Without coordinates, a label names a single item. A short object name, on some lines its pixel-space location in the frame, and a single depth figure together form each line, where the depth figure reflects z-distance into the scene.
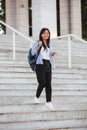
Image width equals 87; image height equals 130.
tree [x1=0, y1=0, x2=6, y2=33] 31.48
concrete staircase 9.83
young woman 10.50
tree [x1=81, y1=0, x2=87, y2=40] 31.05
